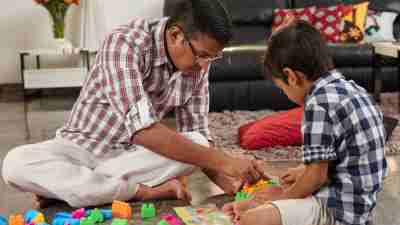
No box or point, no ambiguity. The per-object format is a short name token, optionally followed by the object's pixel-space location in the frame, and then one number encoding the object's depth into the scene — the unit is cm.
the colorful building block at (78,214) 253
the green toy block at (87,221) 246
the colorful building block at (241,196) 258
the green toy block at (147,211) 256
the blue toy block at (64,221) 245
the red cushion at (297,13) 557
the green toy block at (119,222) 241
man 249
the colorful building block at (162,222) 240
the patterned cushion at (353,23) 546
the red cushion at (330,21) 546
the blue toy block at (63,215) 251
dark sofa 487
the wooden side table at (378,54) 478
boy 218
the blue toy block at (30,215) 250
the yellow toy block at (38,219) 246
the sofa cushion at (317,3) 595
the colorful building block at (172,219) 244
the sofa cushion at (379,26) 581
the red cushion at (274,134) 359
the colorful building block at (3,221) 245
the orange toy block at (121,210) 255
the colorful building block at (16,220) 244
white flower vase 584
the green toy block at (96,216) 251
